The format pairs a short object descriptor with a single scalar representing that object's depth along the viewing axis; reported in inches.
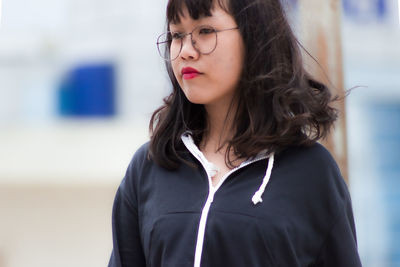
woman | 134.9
